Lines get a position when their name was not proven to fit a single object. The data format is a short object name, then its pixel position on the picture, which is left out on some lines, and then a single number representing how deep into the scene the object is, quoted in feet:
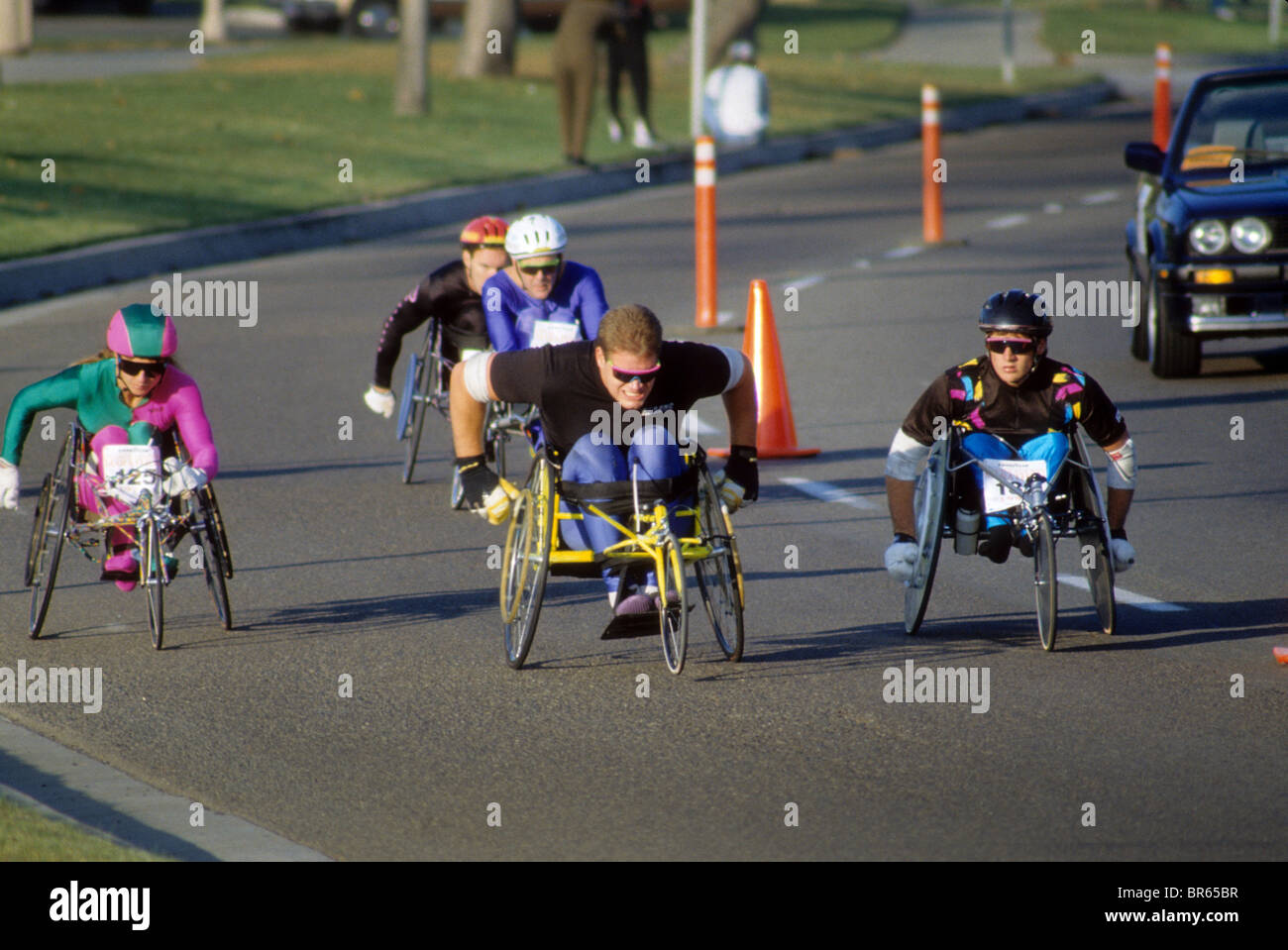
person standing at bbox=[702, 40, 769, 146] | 96.53
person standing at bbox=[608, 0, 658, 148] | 91.20
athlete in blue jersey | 33.63
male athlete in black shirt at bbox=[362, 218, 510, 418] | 37.52
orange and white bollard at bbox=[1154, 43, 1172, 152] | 91.20
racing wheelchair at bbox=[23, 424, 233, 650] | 27.50
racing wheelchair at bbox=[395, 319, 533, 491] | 36.58
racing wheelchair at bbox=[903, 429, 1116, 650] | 26.63
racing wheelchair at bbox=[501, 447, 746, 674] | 25.52
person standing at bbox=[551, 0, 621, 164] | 86.07
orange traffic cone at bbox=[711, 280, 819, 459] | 39.81
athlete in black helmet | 26.86
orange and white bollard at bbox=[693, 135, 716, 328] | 51.93
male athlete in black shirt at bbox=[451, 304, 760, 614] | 25.91
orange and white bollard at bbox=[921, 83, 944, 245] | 68.93
